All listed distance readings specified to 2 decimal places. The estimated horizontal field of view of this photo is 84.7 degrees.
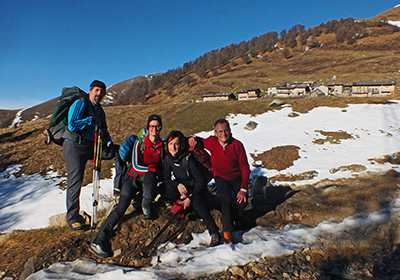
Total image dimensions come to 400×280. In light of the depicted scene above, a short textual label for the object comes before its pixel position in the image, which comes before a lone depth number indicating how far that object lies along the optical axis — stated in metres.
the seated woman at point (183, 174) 4.48
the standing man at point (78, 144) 4.39
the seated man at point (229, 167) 4.62
